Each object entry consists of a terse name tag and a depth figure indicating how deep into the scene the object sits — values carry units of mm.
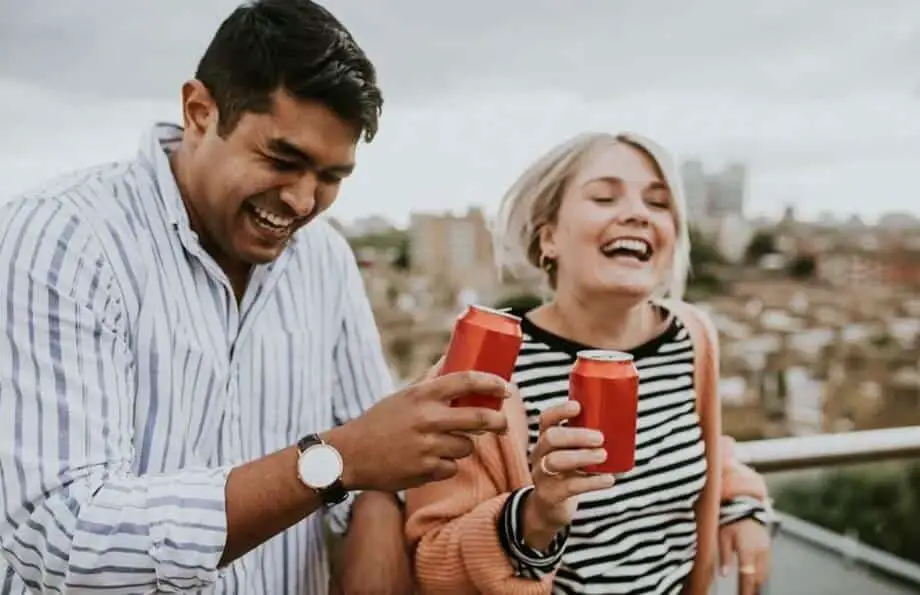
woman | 1252
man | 916
